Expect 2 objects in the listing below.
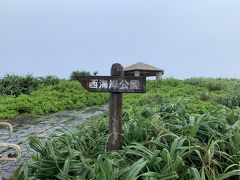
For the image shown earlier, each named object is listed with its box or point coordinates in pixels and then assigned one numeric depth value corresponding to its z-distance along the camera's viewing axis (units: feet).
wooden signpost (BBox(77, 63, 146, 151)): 6.20
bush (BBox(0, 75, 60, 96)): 22.69
